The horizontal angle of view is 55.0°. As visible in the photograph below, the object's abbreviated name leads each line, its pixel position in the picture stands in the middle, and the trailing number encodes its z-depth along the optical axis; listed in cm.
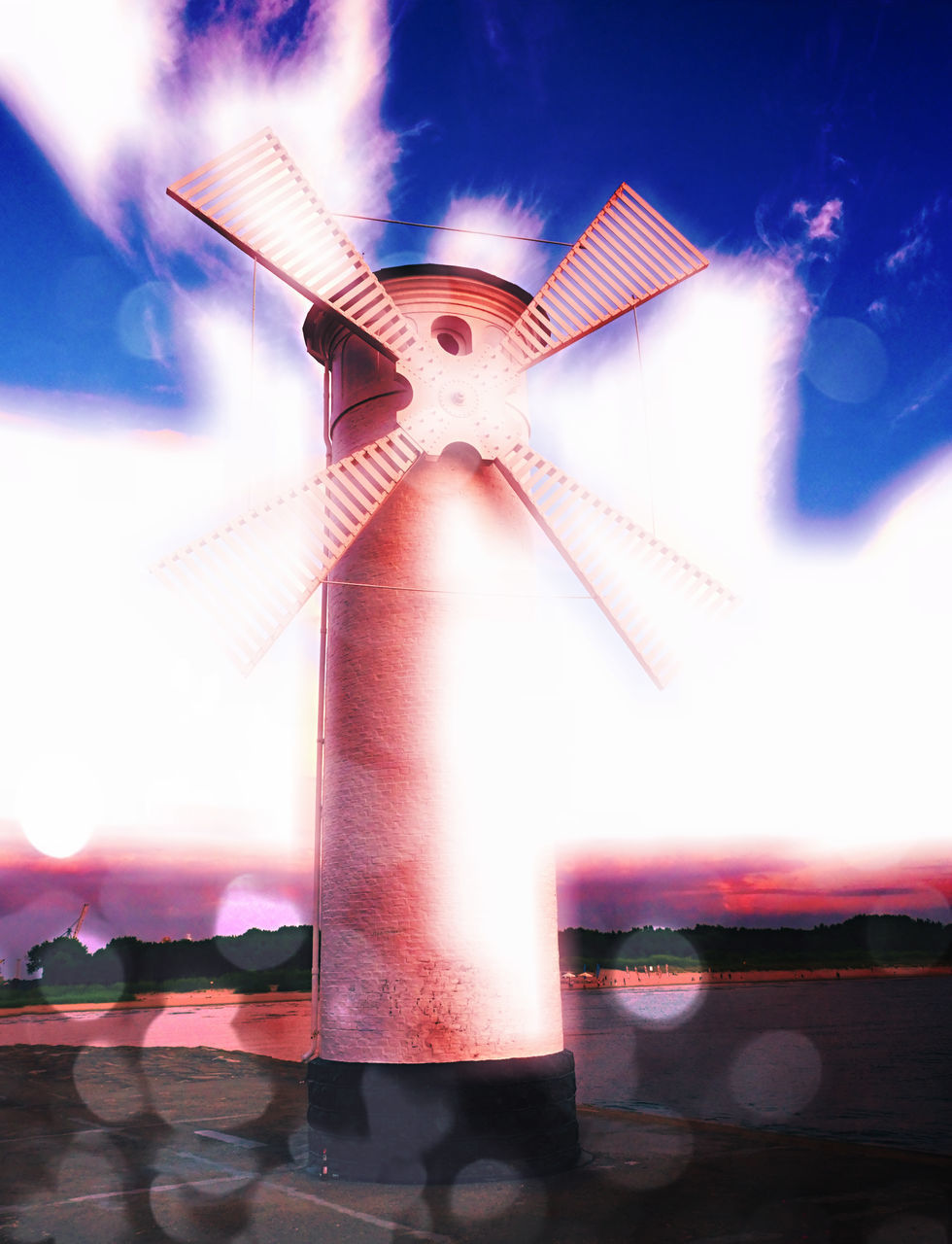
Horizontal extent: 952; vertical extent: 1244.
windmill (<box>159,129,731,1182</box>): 734
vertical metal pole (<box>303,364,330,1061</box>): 813
